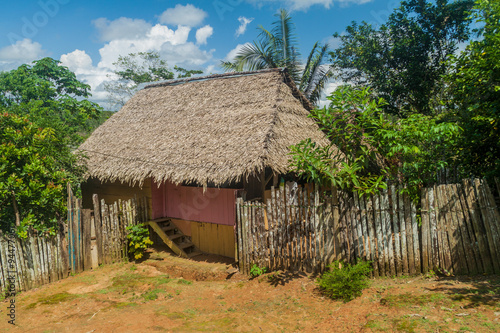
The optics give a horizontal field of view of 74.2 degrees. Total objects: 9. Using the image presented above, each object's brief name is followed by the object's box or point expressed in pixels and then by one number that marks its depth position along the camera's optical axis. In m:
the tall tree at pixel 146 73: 25.27
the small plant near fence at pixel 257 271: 6.19
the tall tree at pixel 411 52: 12.12
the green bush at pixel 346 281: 4.85
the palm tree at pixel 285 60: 14.85
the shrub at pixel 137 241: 7.64
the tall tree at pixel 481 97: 5.08
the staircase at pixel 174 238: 8.28
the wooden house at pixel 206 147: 7.30
